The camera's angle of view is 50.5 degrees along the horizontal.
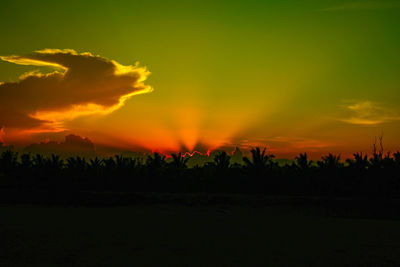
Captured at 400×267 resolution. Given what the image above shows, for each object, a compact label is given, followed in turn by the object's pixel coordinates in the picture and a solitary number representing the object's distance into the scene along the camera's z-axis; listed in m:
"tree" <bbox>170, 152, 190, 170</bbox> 35.56
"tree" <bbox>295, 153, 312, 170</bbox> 31.34
